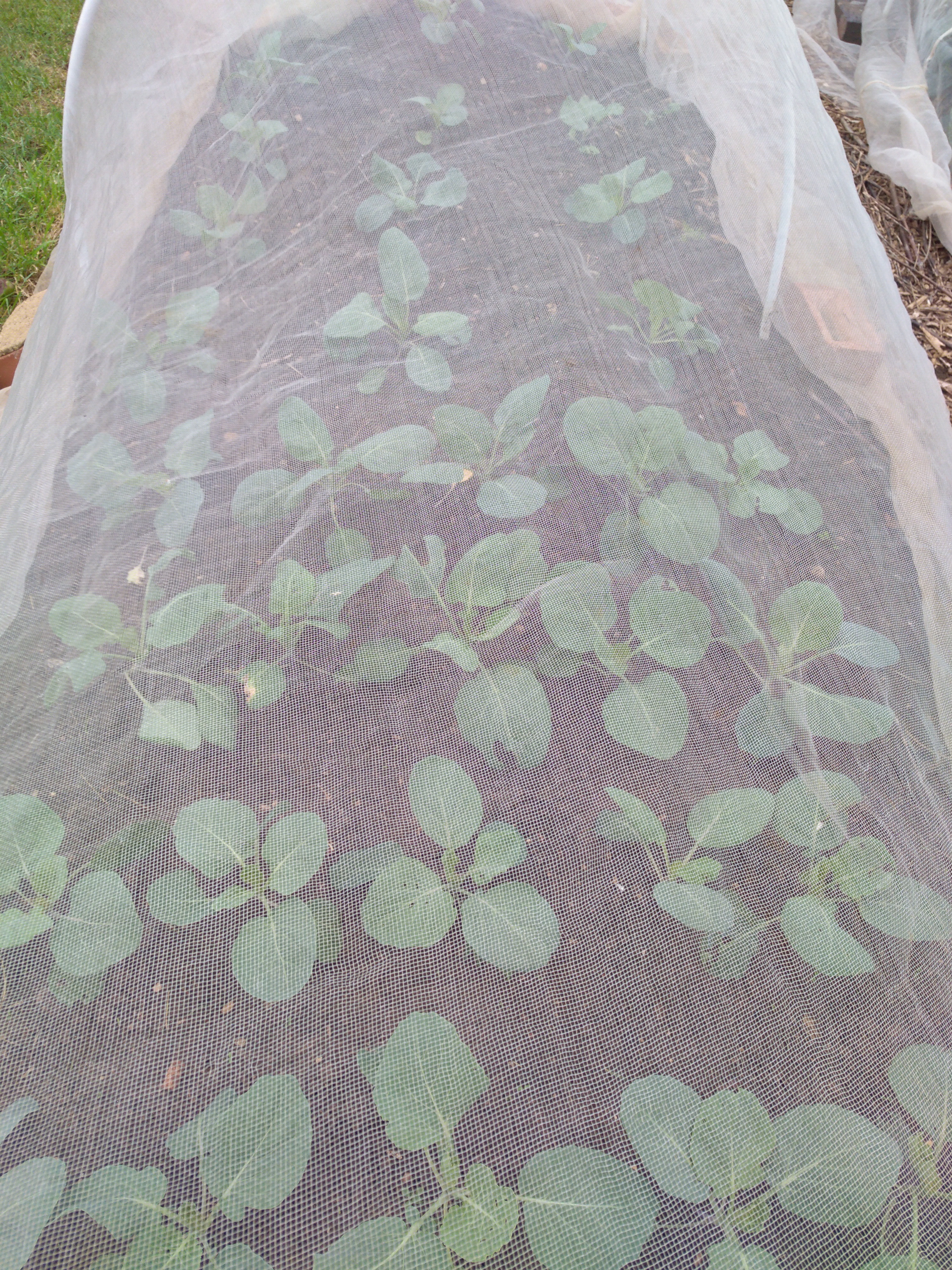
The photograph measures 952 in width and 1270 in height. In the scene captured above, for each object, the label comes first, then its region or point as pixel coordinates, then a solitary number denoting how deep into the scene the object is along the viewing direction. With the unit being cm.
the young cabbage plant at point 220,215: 114
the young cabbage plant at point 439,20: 133
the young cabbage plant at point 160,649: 72
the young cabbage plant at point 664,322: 100
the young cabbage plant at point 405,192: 112
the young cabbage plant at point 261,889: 61
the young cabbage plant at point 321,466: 86
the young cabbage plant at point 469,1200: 52
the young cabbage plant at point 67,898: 61
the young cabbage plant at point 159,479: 86
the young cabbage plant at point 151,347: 99
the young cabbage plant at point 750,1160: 54
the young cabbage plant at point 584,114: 121
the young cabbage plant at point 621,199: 110
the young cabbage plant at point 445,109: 122
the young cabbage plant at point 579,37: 131
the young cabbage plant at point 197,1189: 51
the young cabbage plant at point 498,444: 86
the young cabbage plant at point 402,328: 96
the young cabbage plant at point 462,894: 63
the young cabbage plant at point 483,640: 73
